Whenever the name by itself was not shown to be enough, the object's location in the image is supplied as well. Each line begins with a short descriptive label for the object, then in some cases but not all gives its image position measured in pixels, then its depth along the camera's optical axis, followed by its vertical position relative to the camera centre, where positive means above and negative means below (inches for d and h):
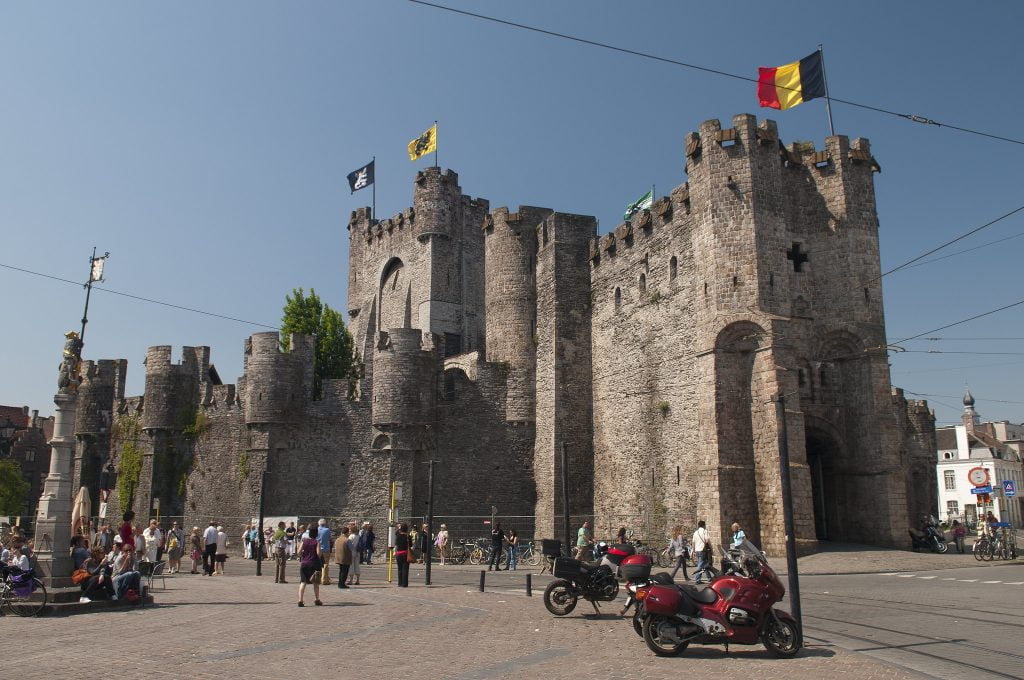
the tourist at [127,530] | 726.5 -10.5
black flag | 2123.5 +824.1
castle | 1022.4 +187.4
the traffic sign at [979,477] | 999.4 +44.3
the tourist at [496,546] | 1061.1 -35.8
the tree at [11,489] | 2440.9 +80.3
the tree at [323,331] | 1861.5 +409.2
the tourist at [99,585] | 576.4 -44.5
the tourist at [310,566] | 593.9 -33.2
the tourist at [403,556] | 780.6 -35.1
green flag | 1551.9 +575.1
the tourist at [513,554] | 1064.8 -45.7
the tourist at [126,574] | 580.7 -37.7
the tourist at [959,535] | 1082.8 -25.3
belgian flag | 1047.6 +519.8
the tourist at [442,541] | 1148.5 -32.0
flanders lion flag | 1889.8 +813.1
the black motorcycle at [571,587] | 553.9 -45.4
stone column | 600.4 +6.9
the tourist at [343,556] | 729.0 -33.2
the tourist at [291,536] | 1106.9 -24.6
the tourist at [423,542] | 1191.6 -34.9
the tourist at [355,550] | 809.5 -30.6
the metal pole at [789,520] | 434.2 -2.4
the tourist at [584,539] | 960.3 -28.9
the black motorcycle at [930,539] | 1029.2 -28.2
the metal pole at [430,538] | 795.6 -20.3
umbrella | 845.8 +3.8
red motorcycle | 402.3 -47.6
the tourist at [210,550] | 938.1 -35.0
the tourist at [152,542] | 901.8 -25.3
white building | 2736.2 +166.1
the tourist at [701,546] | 773.1 -27.8
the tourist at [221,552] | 965.2 -39.0
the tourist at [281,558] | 817.5 -38.5
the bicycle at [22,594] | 544.4 -47.8
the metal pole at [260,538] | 962.0 -24.1
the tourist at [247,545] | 1263.5 -40.7
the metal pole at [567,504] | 801.8 +11.2
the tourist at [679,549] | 853.5 -34.0
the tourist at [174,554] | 987.9 -41.5
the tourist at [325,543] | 792.3 -23.9
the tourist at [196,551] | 1004.4 -39.5
